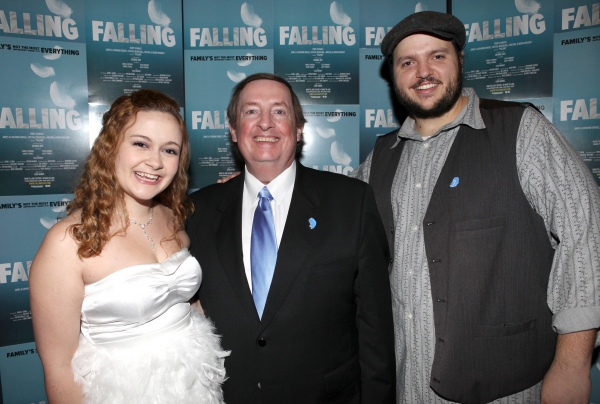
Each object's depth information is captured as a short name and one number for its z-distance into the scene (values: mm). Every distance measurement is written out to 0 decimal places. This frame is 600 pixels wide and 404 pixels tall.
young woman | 1537
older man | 1746
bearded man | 1593
